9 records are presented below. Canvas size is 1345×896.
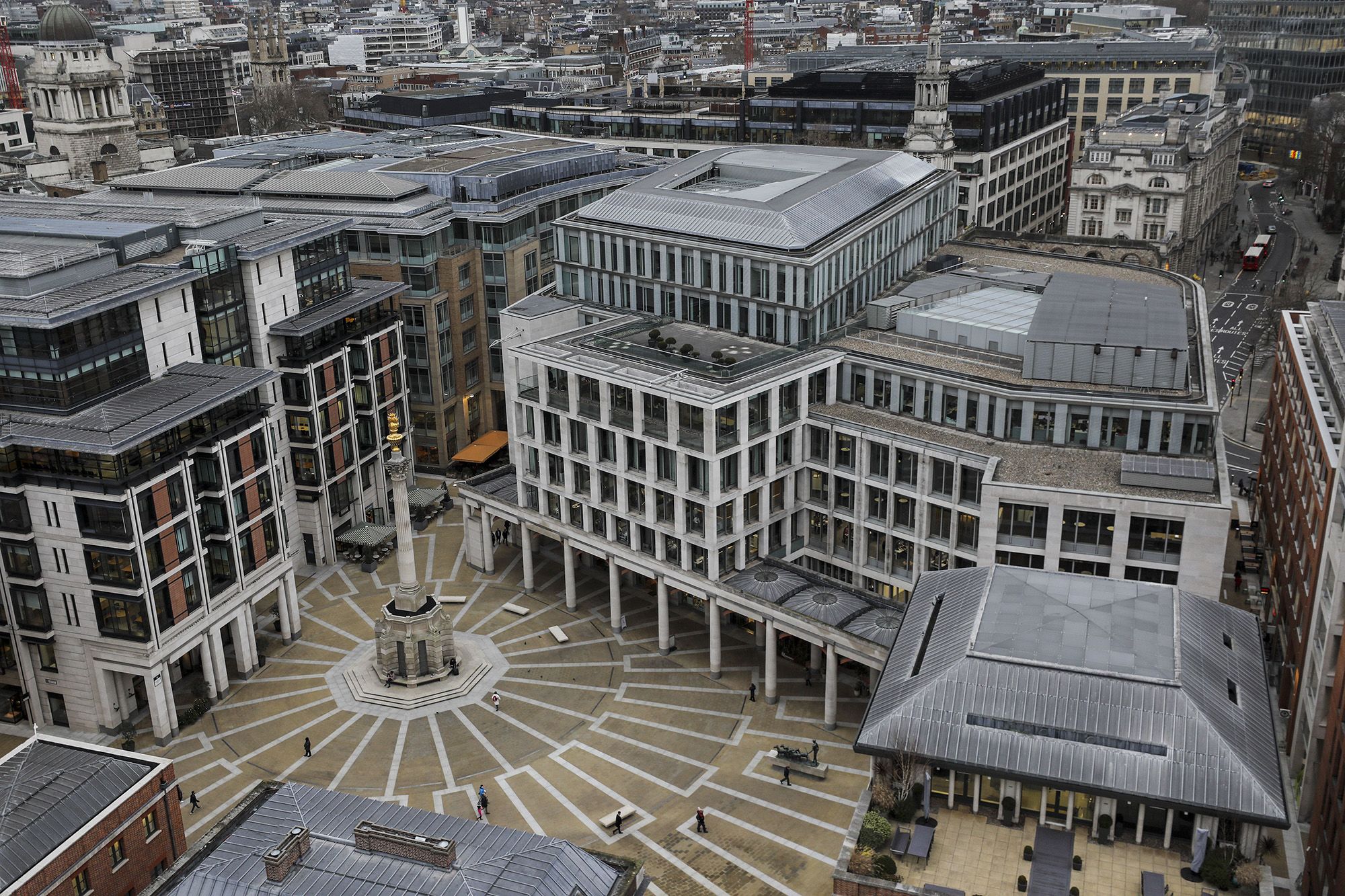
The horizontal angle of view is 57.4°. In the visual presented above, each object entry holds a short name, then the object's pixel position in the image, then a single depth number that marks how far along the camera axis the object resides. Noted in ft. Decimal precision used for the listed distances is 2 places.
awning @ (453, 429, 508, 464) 464.65
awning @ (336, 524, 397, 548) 403.26
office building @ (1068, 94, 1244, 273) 652.48
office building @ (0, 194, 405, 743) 296.92
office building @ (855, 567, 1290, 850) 208.13
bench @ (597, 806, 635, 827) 280.72
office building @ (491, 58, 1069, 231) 643.04
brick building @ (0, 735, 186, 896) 223.51
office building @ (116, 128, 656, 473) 460.14
